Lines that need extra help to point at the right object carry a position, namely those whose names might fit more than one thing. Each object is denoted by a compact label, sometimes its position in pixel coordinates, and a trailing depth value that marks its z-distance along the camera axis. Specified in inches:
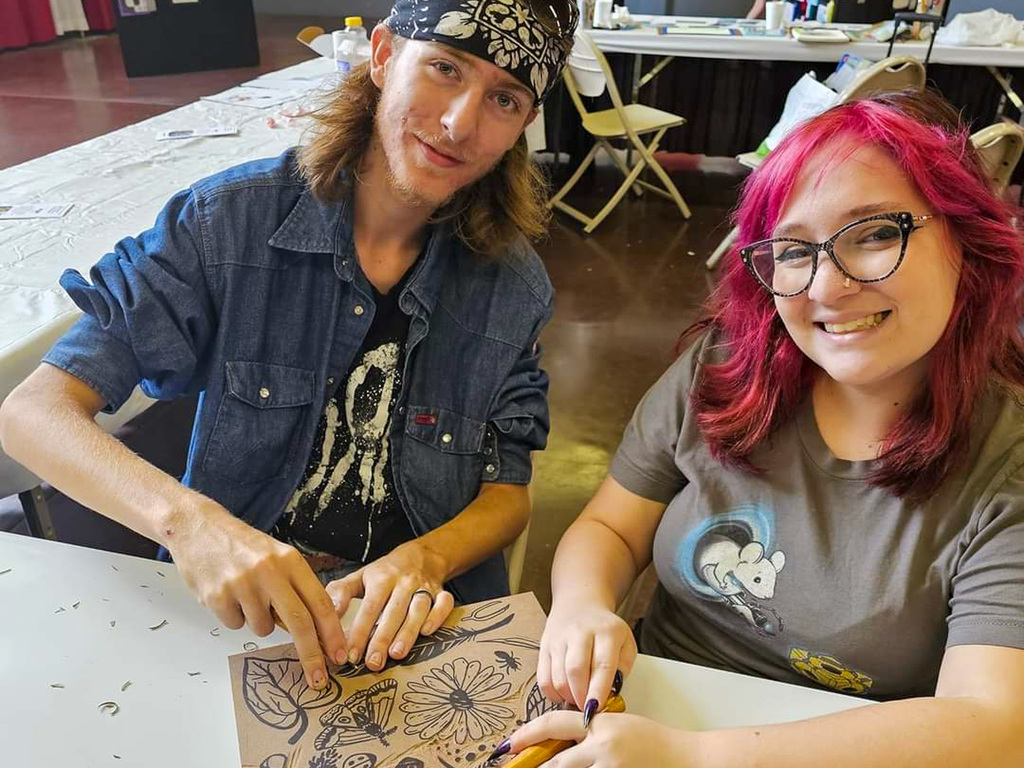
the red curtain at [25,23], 292.8
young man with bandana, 46.0
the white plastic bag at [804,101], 150.2
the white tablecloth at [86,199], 57.3
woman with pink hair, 31.8
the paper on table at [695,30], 188.9
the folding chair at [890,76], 132.9
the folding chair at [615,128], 175.2
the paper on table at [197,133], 102.4
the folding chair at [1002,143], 82.7
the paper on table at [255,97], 117.7
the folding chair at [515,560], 52.7
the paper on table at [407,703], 31.0
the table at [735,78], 178.5
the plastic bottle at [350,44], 116.7
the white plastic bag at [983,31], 176.2
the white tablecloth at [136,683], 31.5
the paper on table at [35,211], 77.2
